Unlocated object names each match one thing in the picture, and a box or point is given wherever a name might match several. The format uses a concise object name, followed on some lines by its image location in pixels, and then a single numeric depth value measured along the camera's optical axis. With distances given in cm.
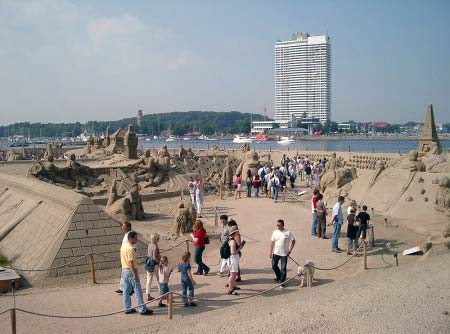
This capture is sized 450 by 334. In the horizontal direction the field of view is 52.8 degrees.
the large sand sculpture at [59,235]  929
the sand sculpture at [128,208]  1512
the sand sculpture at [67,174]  2038
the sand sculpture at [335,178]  1845
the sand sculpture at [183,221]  1300
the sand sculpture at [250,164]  2160
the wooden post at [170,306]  695
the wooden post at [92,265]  889
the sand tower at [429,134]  2497
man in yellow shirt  712
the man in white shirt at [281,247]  859
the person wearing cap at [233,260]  813
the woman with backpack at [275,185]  1802
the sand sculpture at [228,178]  2178
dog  848
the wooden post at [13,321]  595
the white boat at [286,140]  9810
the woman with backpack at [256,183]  1914
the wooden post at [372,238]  1167
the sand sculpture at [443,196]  1405
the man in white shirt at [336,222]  1112
